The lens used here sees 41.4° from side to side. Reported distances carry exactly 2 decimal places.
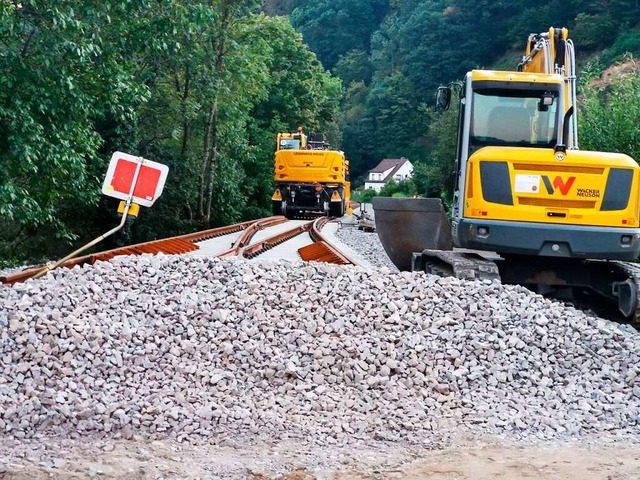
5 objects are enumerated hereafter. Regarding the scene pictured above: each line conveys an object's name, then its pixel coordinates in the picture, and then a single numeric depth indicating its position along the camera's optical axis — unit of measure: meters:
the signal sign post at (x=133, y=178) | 7.63
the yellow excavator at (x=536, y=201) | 9.88
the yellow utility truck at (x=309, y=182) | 36.00
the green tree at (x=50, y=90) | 12.65
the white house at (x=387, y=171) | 106.56
